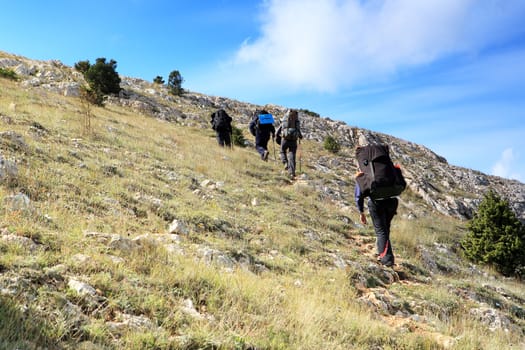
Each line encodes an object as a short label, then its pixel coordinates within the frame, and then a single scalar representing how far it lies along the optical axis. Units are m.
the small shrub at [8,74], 20.14
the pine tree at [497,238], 11.41
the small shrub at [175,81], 35.00
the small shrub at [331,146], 27.09
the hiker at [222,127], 16.89
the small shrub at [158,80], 38.09
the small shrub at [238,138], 21.50
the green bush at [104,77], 25.55
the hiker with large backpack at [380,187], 6.34
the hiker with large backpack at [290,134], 12.97
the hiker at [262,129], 14.94
